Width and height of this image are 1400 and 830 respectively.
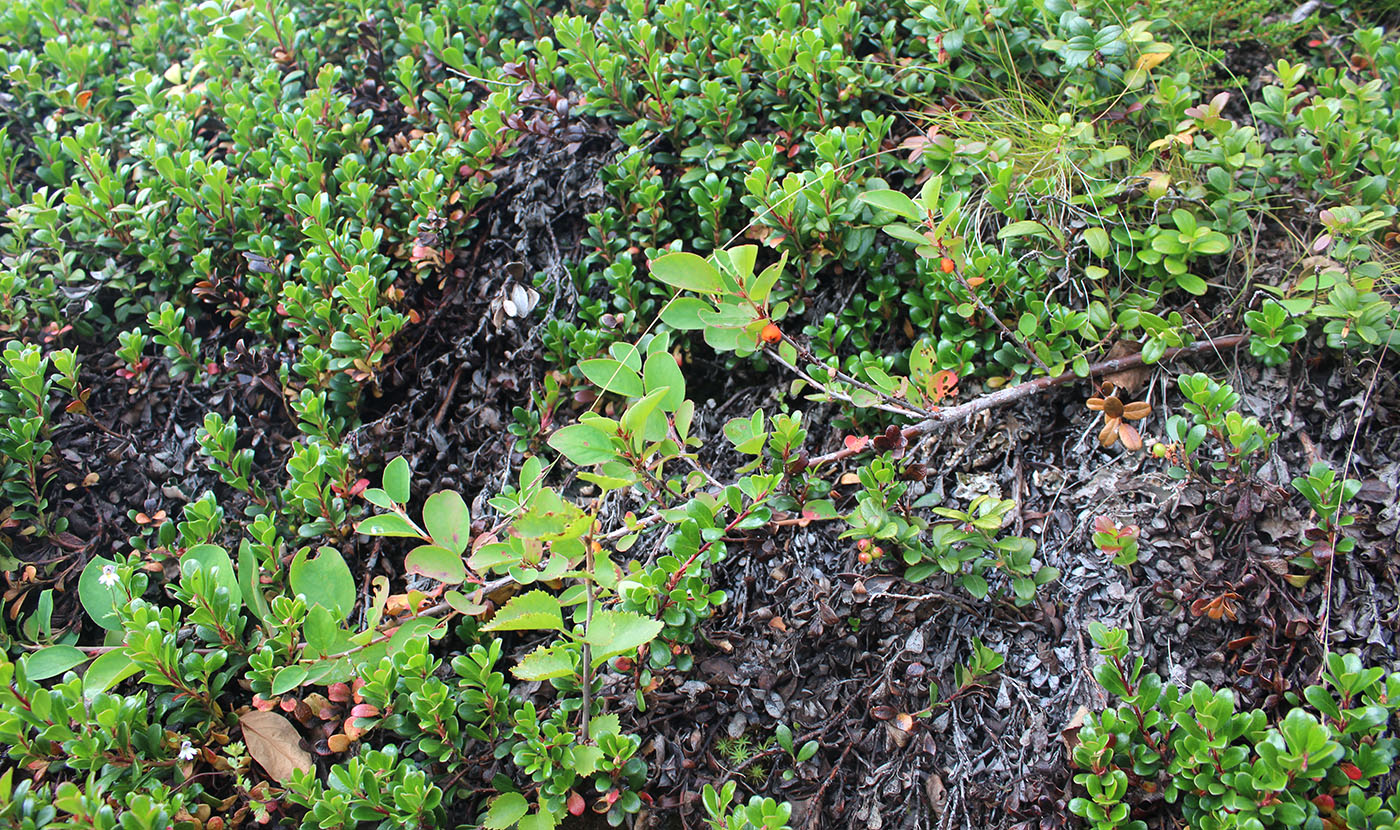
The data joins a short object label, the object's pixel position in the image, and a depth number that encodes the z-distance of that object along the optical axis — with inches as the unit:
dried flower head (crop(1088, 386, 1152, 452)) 24.3
